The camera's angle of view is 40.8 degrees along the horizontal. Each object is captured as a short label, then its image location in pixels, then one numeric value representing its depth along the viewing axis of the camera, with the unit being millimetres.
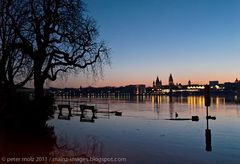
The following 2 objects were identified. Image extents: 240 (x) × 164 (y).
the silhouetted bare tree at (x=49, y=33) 17297
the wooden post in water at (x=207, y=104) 26422
